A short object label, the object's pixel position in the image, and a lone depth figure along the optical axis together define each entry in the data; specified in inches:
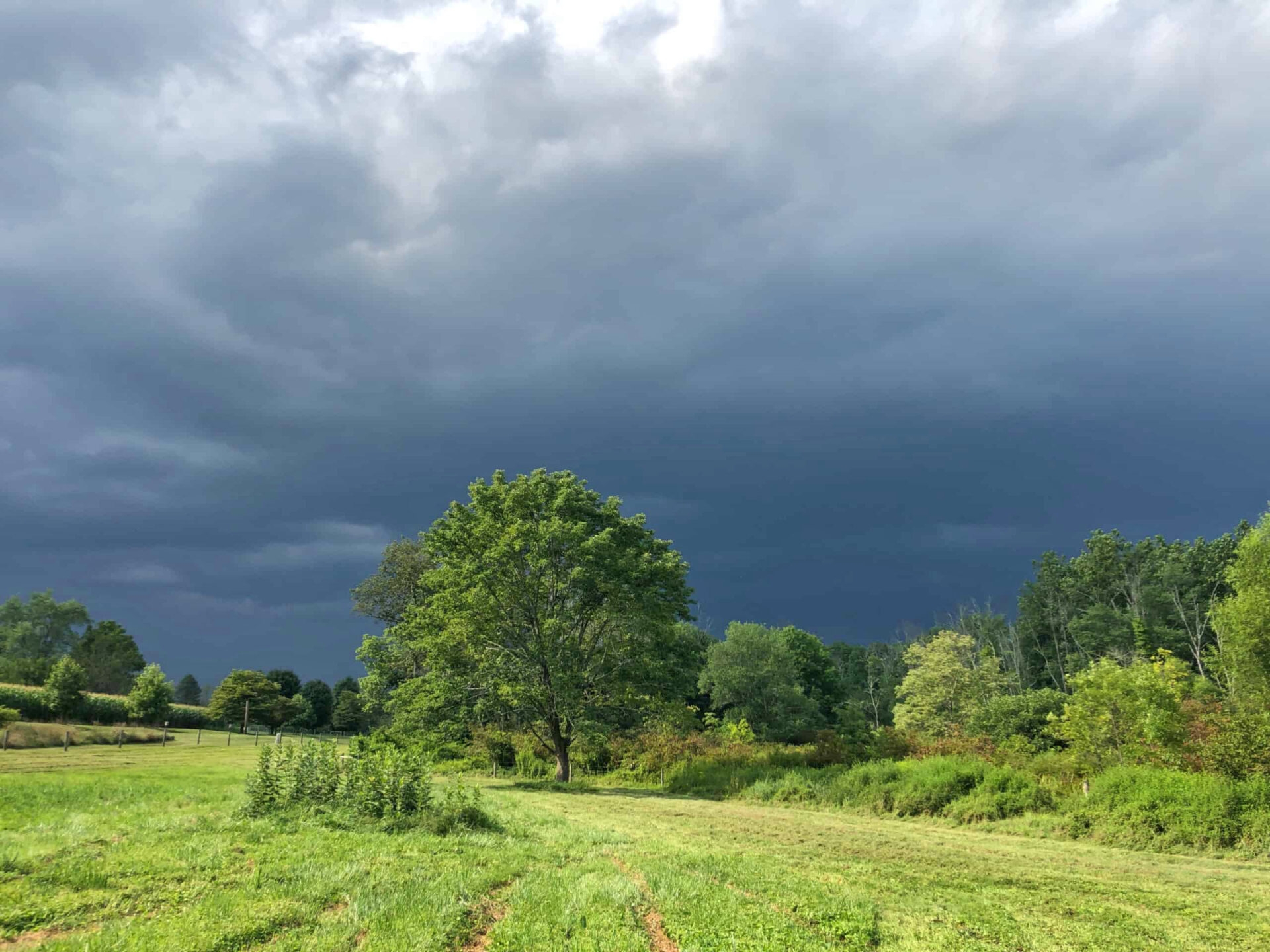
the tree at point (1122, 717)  998.4
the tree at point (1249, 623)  1429.6
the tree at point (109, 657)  4261.8
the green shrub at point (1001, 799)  935.0
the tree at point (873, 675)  4675.2
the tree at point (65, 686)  2544.3
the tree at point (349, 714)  4232.3
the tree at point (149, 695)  2770.7
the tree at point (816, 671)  3782.0
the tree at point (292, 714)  4023.1
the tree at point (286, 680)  5162.4
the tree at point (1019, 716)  1528.7
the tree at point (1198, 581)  3430.1
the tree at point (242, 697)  3759.8
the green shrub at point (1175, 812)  721.6
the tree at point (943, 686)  2662.4
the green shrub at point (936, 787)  1014.4
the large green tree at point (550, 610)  1421.0
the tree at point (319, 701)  4847.4
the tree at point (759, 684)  2987.2
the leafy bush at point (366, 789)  572.4
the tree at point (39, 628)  4232.3
